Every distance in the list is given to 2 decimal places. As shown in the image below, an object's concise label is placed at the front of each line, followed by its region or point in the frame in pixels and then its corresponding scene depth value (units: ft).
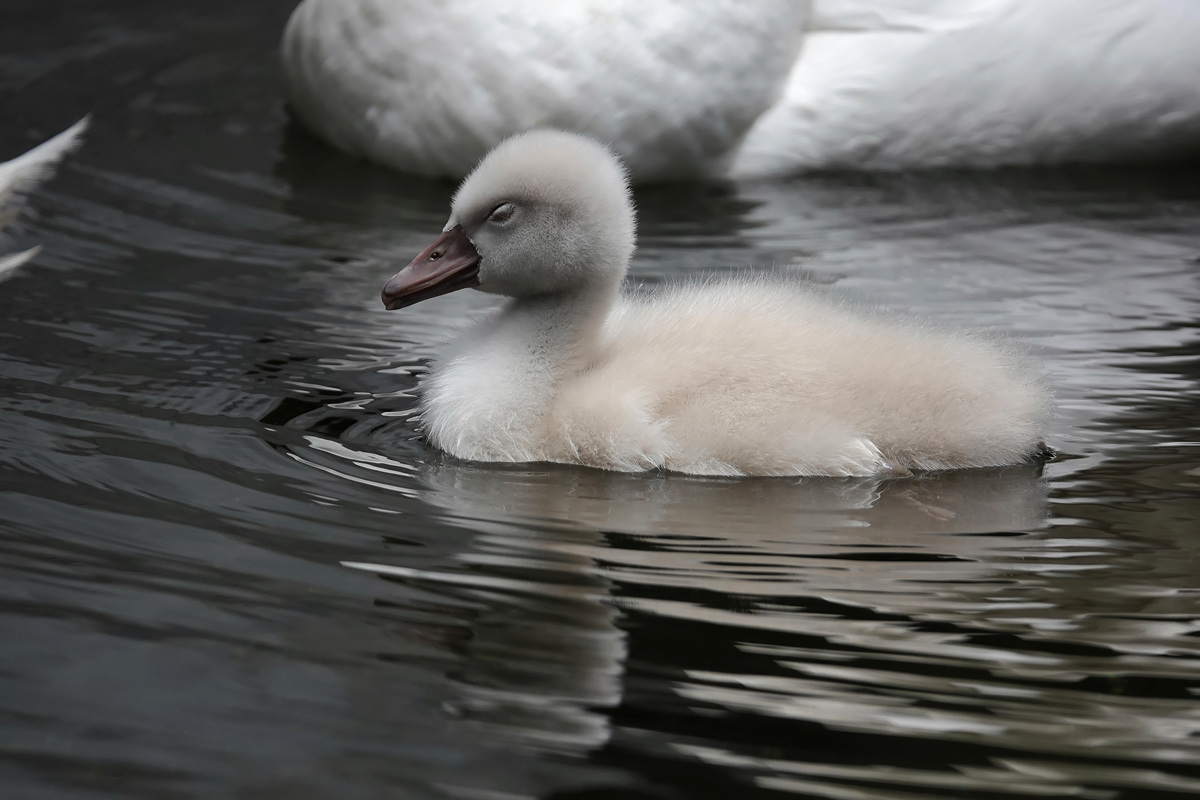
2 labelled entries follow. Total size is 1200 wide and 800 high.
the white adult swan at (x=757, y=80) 32.99
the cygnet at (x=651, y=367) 21.45
